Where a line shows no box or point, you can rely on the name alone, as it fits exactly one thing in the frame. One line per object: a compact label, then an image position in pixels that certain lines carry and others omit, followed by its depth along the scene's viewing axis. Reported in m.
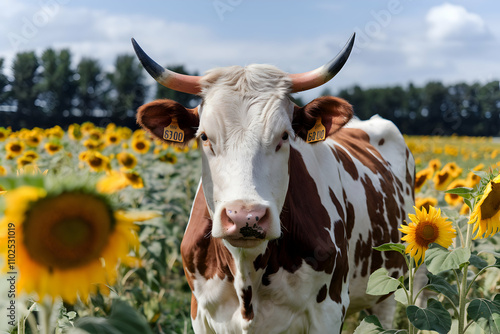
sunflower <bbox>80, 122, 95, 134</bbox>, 9.05
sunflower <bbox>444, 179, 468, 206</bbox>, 5.54
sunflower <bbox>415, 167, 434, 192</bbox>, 6.22
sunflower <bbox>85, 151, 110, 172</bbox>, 5.64
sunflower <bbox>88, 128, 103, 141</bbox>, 8.43
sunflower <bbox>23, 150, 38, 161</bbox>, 6.38
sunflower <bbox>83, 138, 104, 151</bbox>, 7.42
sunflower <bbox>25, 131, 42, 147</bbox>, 7.65
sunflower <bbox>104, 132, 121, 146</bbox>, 8.26
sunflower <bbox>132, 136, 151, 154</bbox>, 7.57
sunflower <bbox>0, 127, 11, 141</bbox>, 7.15
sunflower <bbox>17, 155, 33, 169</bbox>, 5.98
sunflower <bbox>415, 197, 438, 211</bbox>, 4.96
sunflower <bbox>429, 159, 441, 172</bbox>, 6.89
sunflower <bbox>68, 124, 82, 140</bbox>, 8.59
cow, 2.45
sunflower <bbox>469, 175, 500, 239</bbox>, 2.43
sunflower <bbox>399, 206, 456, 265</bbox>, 2.65
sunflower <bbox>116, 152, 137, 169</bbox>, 6.01
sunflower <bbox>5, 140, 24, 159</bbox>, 6.59
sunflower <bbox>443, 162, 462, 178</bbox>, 6.06
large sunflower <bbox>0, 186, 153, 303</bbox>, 0.81
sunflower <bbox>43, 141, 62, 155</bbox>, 7.13
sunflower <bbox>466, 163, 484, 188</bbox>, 5.20
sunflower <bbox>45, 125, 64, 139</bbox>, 8.45
